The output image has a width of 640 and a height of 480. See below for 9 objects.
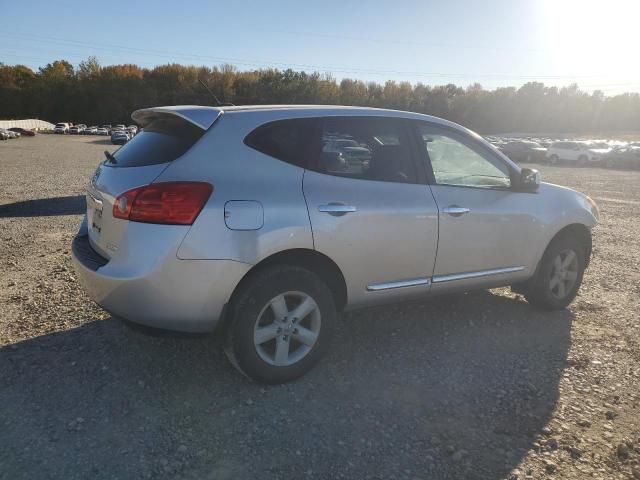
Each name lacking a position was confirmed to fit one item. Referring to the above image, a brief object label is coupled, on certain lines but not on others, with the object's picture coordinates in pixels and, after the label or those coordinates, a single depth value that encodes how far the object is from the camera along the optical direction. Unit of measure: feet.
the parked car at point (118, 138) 169.78
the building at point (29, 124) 257.96
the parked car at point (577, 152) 113.50
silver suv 9.94
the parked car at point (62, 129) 273.54
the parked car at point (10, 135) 183.32
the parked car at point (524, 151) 122.52
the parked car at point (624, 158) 107.99
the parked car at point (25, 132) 221.05
